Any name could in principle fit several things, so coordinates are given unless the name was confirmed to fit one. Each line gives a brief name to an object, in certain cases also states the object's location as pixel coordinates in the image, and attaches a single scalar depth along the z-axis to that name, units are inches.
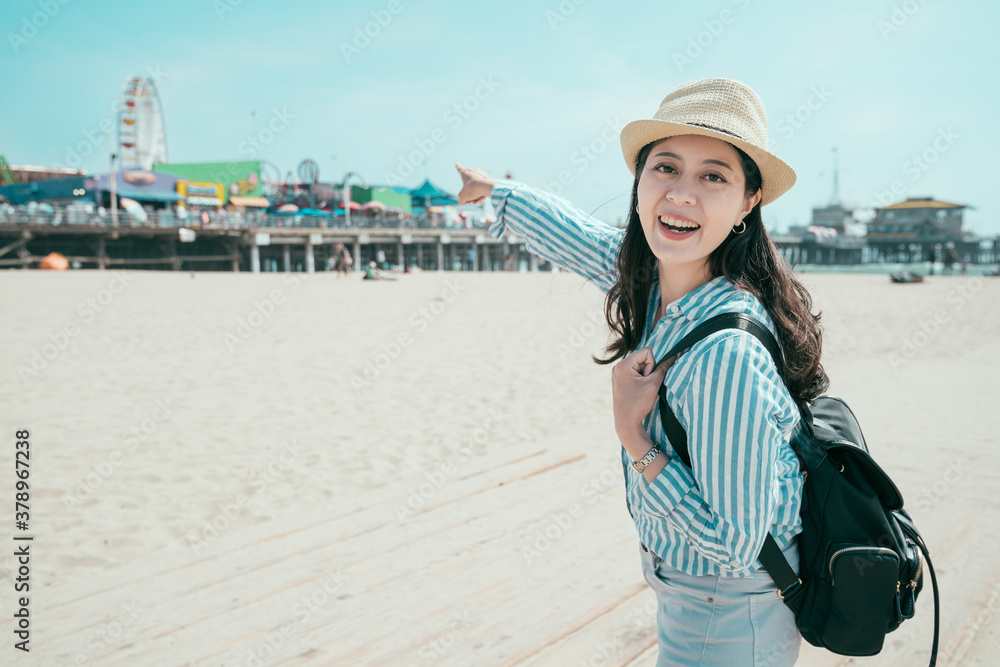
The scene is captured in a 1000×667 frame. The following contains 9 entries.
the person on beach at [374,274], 929.5
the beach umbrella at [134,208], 1252.0
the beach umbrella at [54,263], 1013.8
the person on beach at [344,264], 1028.2
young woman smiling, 41.2
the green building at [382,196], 1884.8
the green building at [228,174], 1556.3
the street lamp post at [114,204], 1195.9
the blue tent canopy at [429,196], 2096.5
